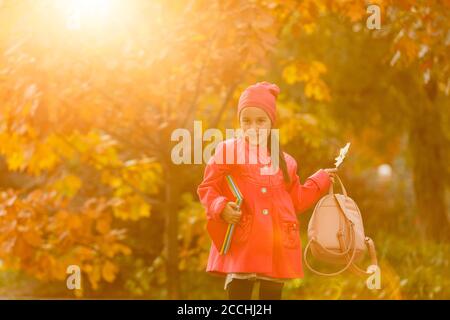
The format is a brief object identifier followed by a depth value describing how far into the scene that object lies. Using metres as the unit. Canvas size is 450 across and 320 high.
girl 7.81
